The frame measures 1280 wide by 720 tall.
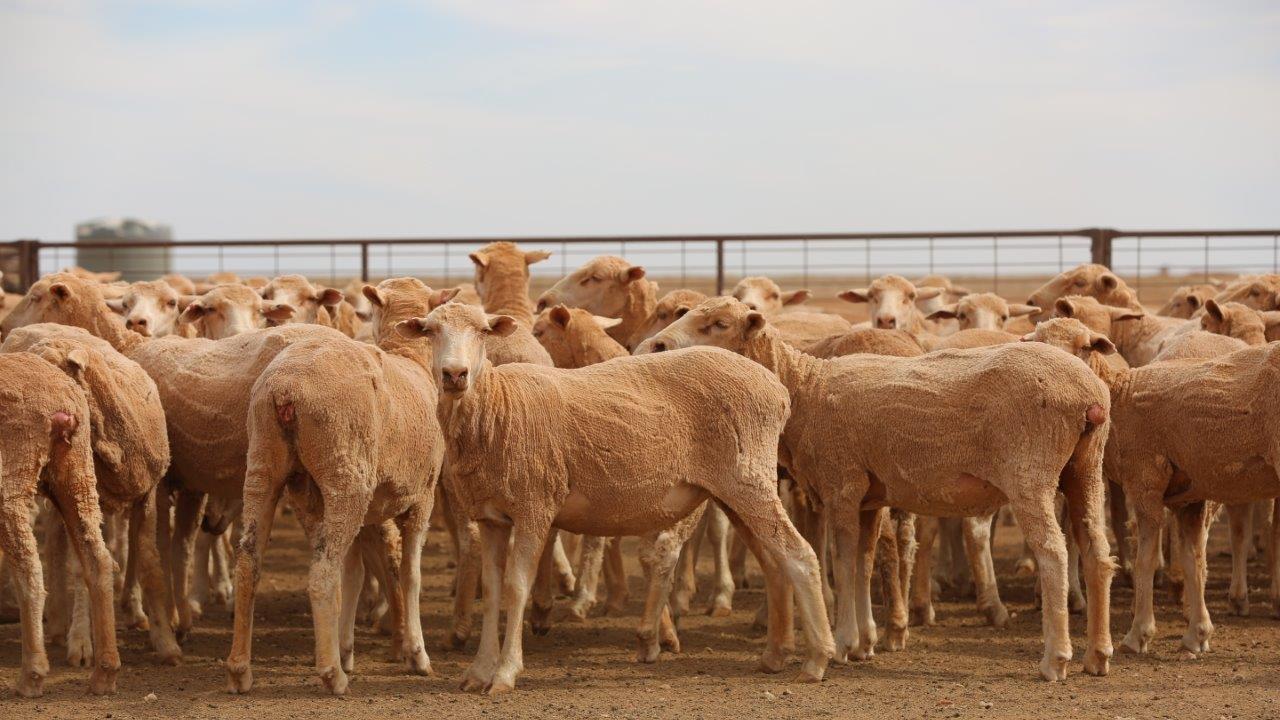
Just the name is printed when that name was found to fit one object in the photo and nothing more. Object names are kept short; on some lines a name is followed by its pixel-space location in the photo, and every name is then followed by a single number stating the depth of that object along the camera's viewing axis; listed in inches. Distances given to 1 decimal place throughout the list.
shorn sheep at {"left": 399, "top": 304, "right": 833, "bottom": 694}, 301.7
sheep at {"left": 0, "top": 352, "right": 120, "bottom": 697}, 296.5
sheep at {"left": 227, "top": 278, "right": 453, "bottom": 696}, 296.2
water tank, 1508.4
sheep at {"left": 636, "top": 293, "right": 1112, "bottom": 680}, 306.0
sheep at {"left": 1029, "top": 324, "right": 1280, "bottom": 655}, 332.2
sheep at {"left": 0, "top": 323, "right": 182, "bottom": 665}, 324.5
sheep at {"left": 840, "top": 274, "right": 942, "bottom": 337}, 520.4
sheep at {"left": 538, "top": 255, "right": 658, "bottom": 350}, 501.0
